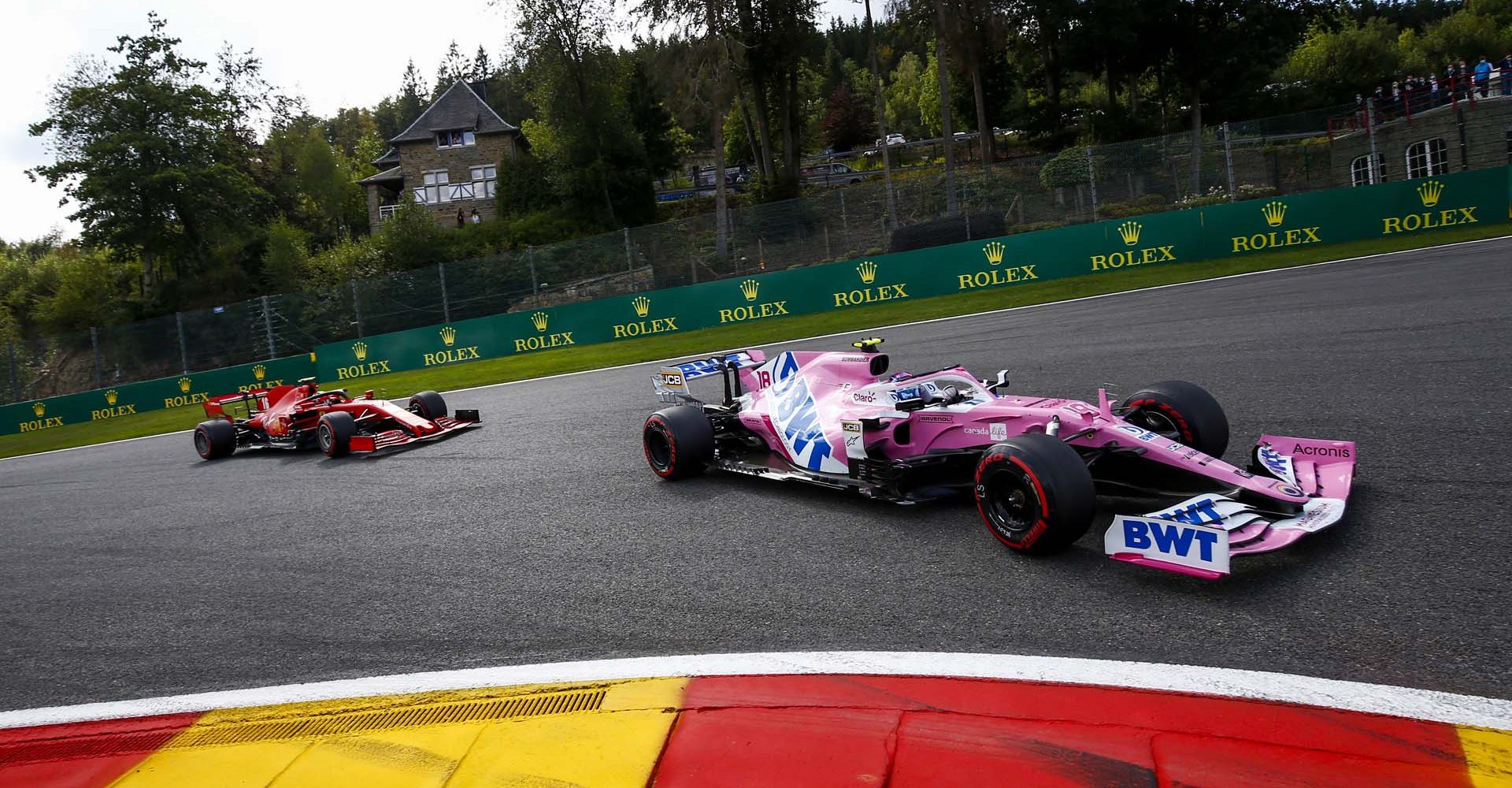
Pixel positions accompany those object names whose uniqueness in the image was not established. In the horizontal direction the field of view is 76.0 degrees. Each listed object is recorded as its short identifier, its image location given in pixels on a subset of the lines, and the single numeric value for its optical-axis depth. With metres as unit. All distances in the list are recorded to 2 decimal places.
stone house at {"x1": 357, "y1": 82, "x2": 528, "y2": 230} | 58.19
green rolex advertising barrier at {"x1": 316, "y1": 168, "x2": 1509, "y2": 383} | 20.28
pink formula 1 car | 4.45
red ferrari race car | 11.54
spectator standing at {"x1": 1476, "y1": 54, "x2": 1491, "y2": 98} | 25.67
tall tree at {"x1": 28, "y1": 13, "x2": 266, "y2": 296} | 44.53
